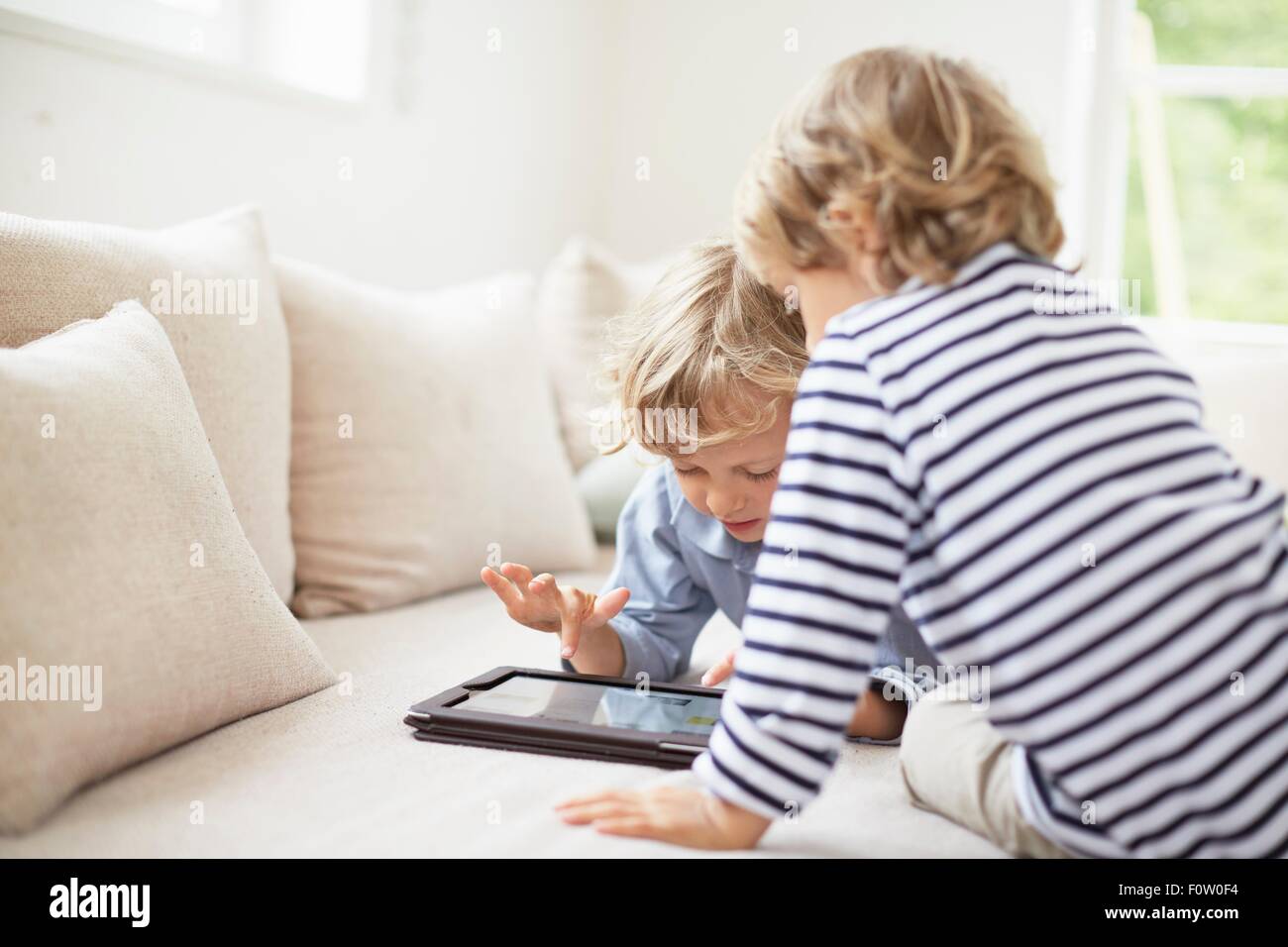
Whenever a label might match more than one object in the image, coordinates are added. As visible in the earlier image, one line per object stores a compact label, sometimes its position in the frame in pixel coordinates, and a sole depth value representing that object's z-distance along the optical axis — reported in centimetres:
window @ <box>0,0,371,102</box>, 146
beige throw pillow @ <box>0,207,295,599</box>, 108
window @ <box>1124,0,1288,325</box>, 239
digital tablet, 94
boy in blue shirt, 107
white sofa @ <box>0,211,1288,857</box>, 77
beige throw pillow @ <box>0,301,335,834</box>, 79
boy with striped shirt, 68
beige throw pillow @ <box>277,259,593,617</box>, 147
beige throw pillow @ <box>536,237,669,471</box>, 202
